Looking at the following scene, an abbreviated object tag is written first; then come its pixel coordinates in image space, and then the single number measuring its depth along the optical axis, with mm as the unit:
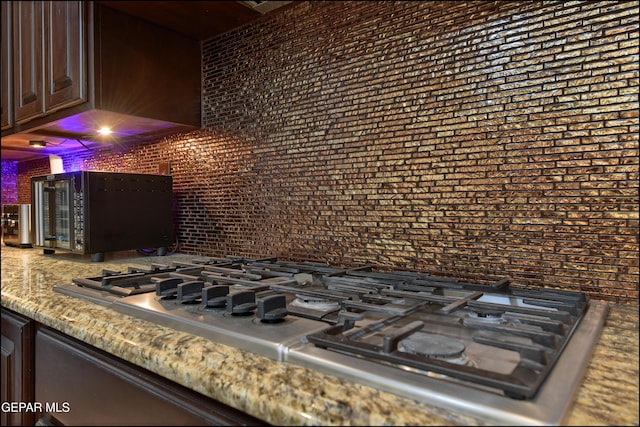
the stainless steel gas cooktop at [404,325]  453
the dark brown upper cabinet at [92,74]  1491
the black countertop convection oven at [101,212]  1603
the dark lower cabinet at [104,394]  601
